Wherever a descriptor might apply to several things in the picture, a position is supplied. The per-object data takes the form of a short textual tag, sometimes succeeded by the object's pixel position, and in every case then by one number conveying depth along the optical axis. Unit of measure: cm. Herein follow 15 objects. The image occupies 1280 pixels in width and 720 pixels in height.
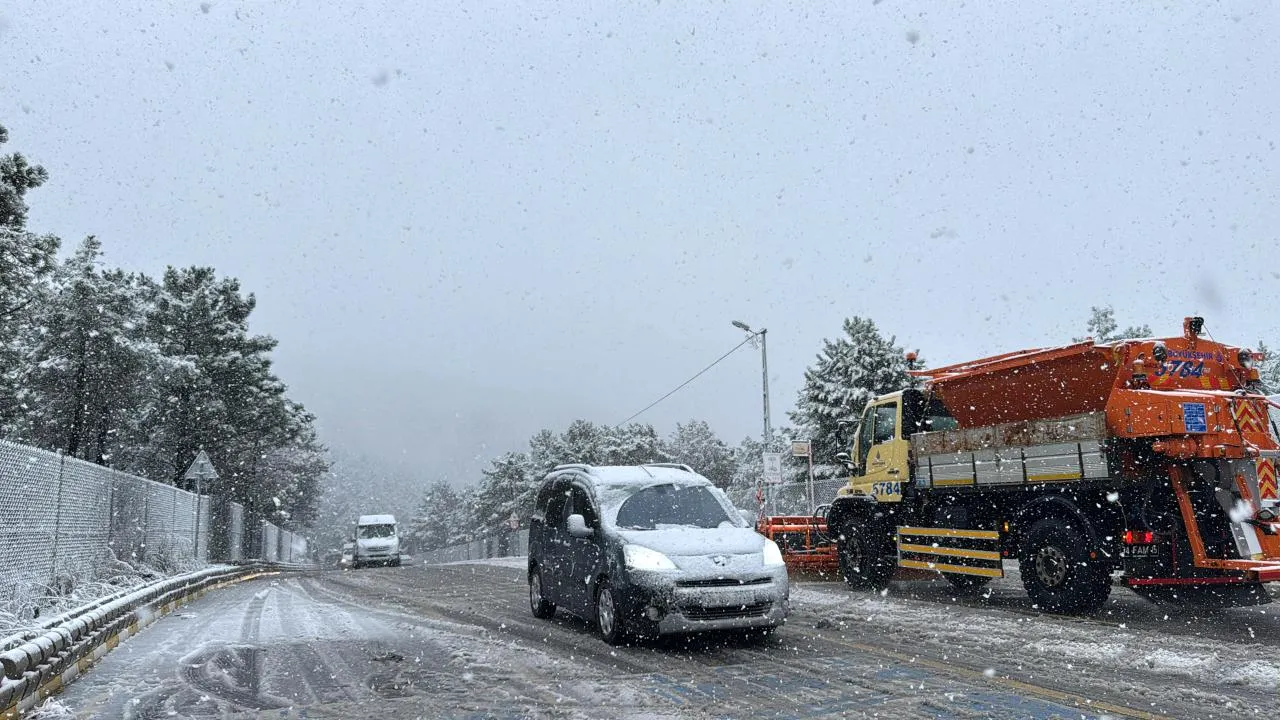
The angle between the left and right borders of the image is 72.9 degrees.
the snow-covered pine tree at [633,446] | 7688
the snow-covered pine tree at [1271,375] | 5600
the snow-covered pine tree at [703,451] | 9669
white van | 3672
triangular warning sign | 1992
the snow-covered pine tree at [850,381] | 4428
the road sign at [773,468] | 2434
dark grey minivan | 762
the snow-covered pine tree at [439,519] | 12469
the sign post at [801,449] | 1992
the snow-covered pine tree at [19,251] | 2458
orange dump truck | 883
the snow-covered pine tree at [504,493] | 8219
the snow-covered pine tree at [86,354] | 3044
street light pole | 3100
